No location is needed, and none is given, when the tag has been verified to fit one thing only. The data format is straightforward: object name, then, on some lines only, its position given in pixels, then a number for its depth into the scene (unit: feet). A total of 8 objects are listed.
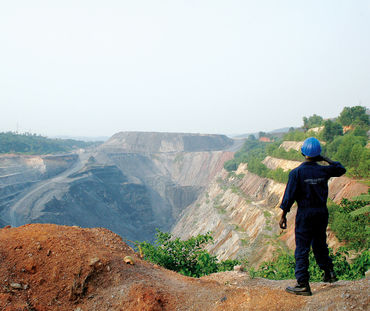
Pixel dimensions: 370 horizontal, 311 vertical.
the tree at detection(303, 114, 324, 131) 171.63
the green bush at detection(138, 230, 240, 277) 24.53
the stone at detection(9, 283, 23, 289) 13.20
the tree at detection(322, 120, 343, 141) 97.19
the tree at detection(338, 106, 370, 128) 105.81
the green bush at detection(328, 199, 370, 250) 34.84
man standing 12.37
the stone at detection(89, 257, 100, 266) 15.03
